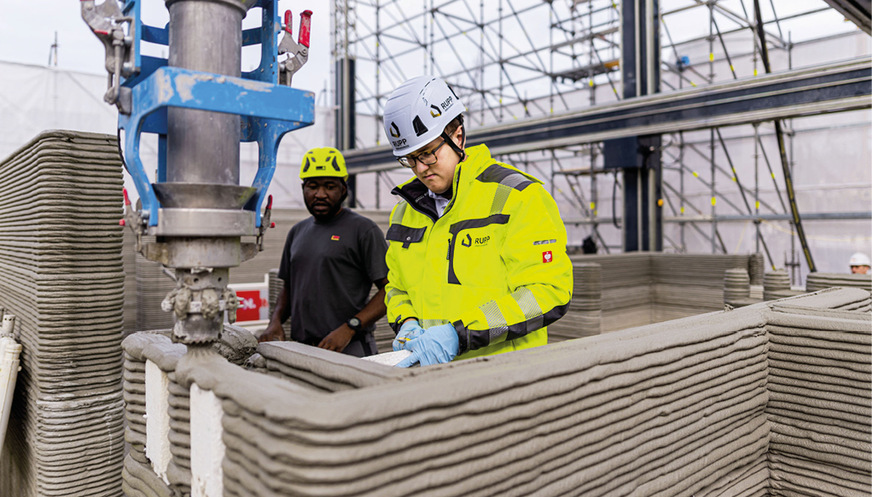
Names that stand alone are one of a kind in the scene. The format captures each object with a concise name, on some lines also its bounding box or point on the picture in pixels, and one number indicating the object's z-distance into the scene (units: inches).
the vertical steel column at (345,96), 589.3
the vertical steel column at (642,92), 354.3
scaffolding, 524.1
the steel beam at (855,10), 101.2
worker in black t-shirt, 119.3
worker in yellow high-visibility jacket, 63.9
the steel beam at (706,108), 265.0
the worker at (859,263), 294.0
